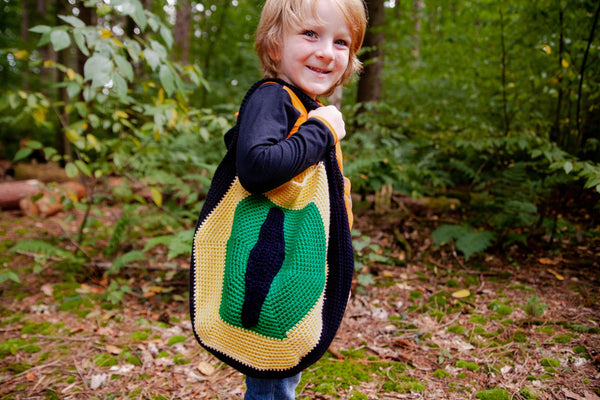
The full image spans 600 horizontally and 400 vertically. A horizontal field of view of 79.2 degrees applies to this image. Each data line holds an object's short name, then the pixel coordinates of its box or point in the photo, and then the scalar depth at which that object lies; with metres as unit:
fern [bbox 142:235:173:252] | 2.94
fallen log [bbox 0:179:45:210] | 5.05
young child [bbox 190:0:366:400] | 1.08
